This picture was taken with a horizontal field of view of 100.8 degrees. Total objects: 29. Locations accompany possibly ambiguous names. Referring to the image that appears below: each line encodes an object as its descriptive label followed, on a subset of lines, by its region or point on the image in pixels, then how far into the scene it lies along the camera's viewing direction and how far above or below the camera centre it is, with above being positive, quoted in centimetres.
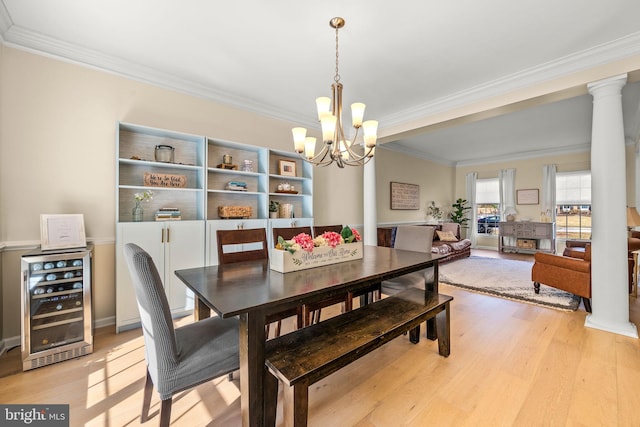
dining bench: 119 -71
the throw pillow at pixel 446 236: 620 -57
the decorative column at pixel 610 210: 243 +2
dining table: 121 -41
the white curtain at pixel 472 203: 798 +28
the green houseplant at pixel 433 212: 746 +1
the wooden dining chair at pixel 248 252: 207 -34
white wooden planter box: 174 -32
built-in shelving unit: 256 +20
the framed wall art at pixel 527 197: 695 +41
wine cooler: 191 -72
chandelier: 209 +68
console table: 646 -60
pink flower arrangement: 177 -21
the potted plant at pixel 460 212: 782 +1
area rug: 330 -109
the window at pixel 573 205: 637 +17
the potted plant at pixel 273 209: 361 +5
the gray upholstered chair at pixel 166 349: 115 -69
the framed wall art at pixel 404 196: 628 +41
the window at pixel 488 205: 770 +22
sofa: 531 -63
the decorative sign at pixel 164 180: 284 +36
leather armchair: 286 -71
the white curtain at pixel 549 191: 663 +53
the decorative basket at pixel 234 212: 322 +0
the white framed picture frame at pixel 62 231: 216 -16
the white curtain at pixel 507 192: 727 +56
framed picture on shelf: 379 +65
